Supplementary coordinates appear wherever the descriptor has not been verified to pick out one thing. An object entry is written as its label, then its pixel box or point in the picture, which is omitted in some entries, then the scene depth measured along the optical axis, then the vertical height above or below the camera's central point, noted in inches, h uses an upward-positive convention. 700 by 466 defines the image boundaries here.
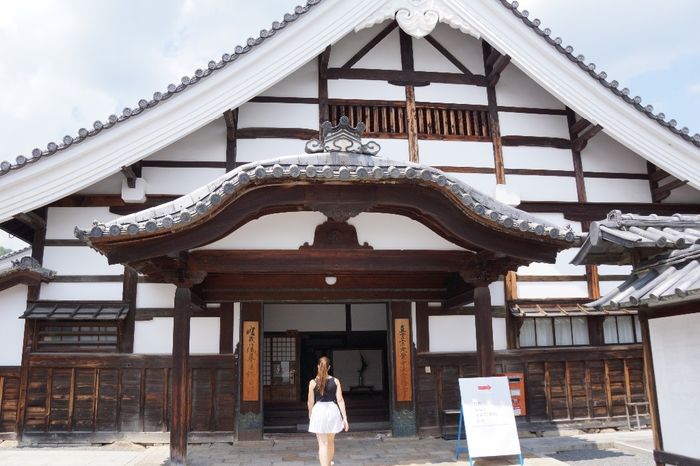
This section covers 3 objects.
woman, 271.0 -25.7
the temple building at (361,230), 305.1 +70.2
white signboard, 288.2 -32.7
